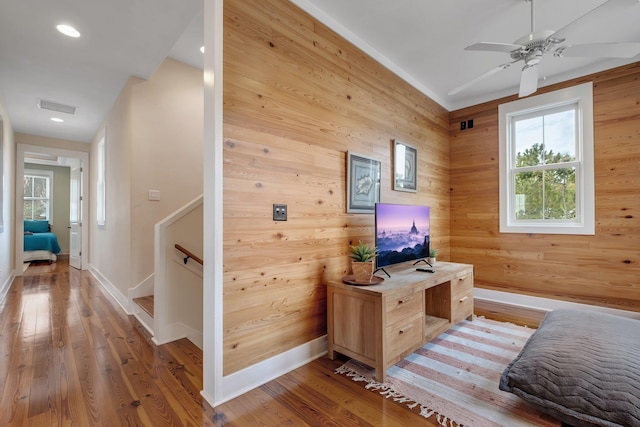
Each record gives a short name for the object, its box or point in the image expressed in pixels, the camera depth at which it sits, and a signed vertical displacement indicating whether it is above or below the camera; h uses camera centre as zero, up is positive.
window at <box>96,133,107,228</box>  4.47 +0.44
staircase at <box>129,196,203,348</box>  2.50 -0.57
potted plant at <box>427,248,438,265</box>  3.06 -0.44
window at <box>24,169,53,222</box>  7.71 +0.49
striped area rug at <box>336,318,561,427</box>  1.60 -1.10
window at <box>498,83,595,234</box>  3.28 +0.62
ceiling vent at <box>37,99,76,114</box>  4.05 +1.53
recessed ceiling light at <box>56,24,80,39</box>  2.50 +1.60
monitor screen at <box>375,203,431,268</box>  2.44 -0.17
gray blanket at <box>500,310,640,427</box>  1.35 -0.82
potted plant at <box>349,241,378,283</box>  2.15 -0.37
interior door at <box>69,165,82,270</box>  5.94 -0.11
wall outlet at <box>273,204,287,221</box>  2.04 +0.01
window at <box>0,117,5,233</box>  3.74 +0.46
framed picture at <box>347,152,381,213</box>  2.60 +0.29
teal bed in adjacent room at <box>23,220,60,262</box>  6.60 -0.76
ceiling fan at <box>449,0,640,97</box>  1.78 +1.15
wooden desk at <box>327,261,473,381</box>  1.94 -0.75
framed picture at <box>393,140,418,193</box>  3.17 +0.54
